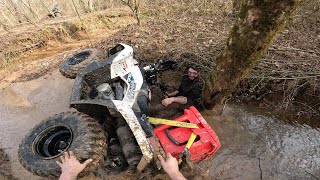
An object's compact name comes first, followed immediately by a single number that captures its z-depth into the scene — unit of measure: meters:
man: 2.56
